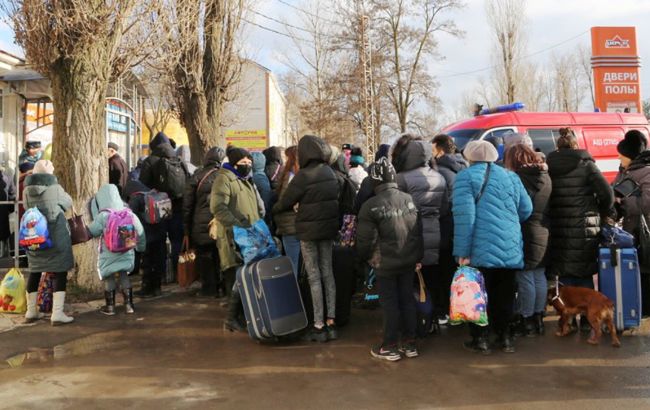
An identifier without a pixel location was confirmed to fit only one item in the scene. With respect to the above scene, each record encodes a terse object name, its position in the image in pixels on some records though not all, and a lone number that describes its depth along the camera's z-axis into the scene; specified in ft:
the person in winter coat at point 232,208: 19.27
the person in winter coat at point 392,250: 15.74
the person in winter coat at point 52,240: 19.95
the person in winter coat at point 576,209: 17.90
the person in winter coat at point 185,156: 27.17
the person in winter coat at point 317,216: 17.71
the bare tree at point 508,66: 119.55
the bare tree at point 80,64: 22.79
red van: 35.76
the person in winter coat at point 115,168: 29.30
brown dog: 16.81
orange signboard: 62.54
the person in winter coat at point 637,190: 18.37
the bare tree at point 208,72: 36.88
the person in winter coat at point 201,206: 23.38
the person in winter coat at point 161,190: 25.04
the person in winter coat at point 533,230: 17.47
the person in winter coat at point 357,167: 23.90
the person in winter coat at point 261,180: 24.08
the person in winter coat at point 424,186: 17.40
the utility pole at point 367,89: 85.76
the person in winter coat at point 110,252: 20.70
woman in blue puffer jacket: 15.83
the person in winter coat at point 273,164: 25.83
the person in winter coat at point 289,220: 19.70
